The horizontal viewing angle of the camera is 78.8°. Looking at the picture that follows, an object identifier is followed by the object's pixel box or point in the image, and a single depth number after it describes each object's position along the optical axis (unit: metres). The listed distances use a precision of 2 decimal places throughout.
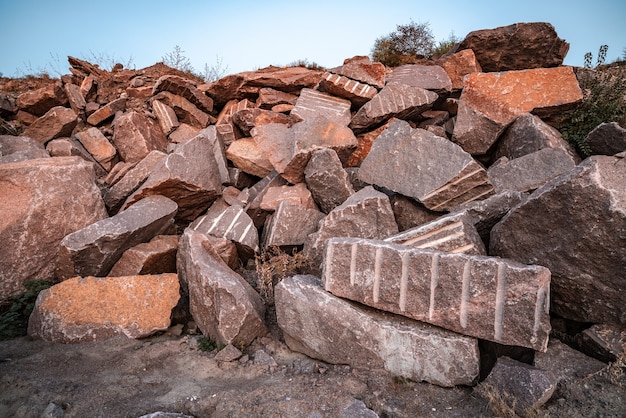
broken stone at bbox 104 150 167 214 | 4.39
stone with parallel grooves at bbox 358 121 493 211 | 3.46
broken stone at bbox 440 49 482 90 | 5.86
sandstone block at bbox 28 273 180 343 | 2.95
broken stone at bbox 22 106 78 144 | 5.82
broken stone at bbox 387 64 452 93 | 5.56
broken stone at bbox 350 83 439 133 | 5.16
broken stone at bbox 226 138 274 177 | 5.01
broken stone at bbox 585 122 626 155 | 3.66
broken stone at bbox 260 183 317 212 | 4.22
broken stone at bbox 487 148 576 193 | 3.63
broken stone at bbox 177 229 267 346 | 2.80
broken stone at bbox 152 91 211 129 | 6.29
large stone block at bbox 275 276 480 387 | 2.33
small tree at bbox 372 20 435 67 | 8.76
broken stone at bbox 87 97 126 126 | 6.30
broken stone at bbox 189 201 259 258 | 3.98
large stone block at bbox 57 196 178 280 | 3.24
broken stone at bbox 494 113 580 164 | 4.14
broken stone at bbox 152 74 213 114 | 6.25
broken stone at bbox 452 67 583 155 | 4.54
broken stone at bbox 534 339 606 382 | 2.23
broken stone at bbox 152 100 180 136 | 6.13
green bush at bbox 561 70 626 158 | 4.53
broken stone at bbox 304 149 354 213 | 4.05
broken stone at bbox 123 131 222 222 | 3.97
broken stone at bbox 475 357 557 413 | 2.03
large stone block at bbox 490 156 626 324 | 2.23
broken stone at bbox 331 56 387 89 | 5.70
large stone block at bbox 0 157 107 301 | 3.40
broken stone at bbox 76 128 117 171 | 5.80
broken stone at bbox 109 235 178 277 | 3.51
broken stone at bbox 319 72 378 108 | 5.55
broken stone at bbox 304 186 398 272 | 3.47
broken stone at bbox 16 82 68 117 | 6.35
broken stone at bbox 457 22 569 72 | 5.62
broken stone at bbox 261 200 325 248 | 3.90
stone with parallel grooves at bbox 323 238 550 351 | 2.12
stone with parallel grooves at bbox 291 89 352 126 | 5.36
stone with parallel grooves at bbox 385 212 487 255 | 2.68
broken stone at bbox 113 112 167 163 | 5.66
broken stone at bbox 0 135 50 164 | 4.81
